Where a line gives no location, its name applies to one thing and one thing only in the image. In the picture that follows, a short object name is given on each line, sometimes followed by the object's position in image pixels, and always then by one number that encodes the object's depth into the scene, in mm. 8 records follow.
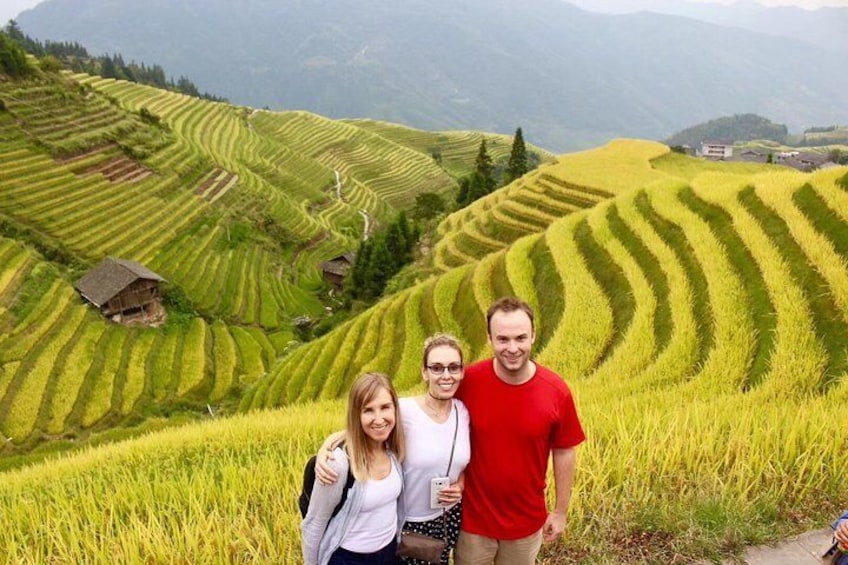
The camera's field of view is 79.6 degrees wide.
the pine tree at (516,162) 50406
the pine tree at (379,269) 37812
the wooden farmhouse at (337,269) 50469
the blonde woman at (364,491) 2701
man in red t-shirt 2865
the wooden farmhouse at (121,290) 33750
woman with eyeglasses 2816
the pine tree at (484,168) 51031
